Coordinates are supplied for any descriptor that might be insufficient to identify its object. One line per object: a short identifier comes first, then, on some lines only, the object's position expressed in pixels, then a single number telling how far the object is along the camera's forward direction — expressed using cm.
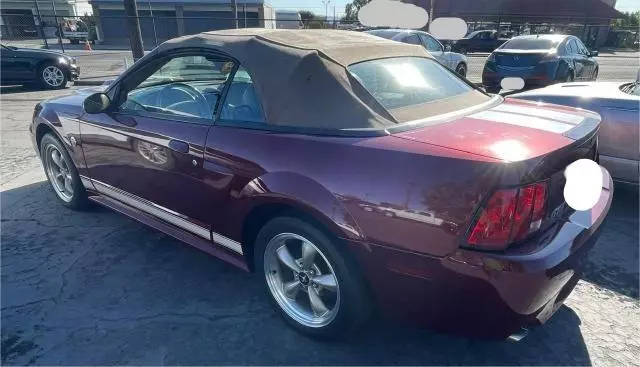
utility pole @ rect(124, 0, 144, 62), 1093
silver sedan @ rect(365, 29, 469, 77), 1088
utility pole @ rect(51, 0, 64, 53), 1617
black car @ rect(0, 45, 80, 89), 1086
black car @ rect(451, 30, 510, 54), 2621
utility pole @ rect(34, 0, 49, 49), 1606
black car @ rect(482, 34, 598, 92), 919
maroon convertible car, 178
